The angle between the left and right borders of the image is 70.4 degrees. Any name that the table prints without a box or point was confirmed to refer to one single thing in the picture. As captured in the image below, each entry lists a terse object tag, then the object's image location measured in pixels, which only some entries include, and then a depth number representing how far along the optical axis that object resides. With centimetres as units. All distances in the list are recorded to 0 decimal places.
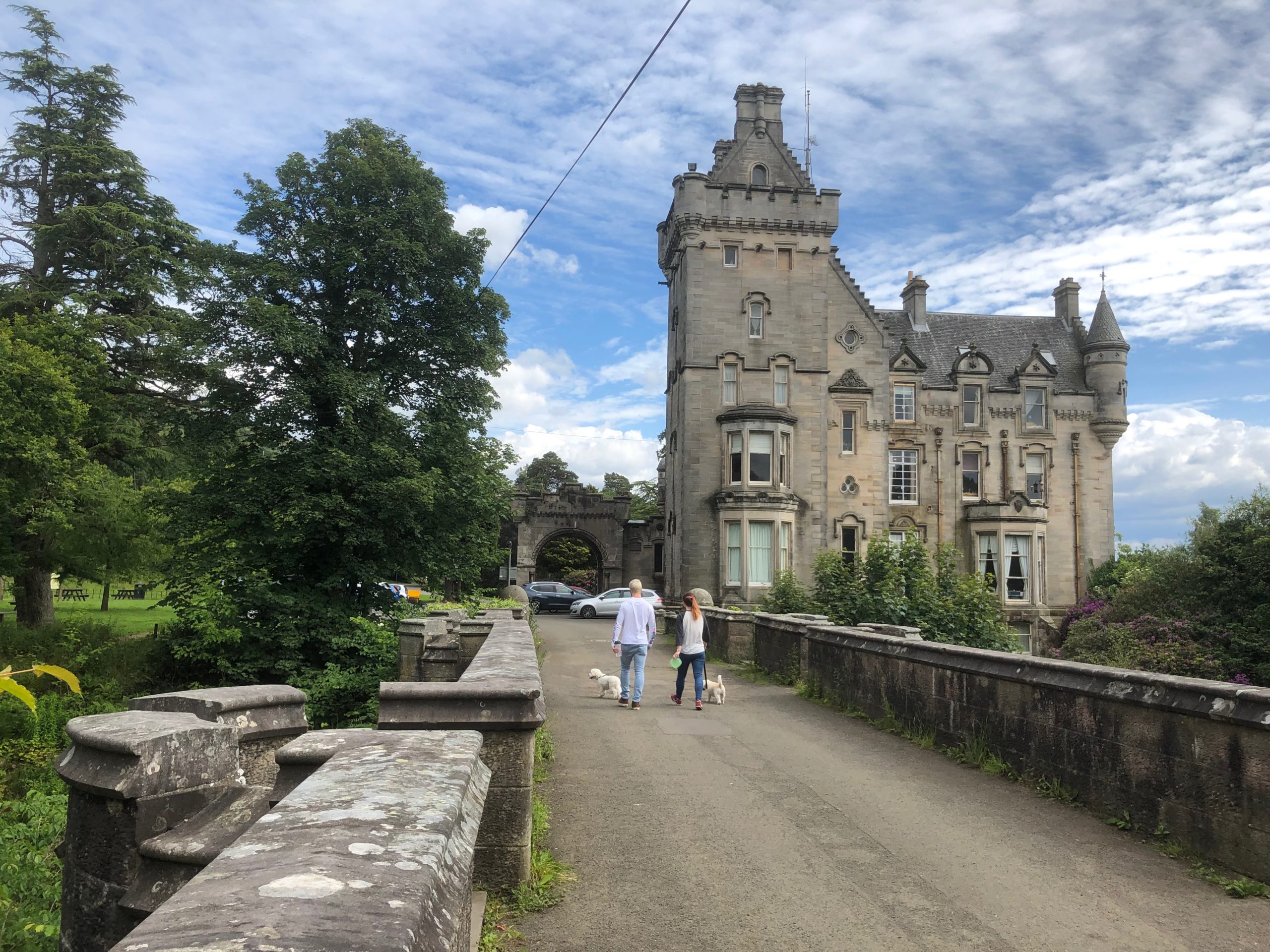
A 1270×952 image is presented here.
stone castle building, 3659
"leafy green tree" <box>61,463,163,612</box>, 2342
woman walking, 1318
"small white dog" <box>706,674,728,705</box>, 1326
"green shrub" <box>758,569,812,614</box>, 2473
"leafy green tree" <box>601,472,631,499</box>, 9881
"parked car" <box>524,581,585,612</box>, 4297
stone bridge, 202
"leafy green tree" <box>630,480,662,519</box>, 7131
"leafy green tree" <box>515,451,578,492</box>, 8806
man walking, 1274
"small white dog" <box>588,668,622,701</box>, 1351
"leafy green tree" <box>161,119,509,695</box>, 2150
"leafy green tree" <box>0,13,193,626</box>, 2492
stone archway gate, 4878
